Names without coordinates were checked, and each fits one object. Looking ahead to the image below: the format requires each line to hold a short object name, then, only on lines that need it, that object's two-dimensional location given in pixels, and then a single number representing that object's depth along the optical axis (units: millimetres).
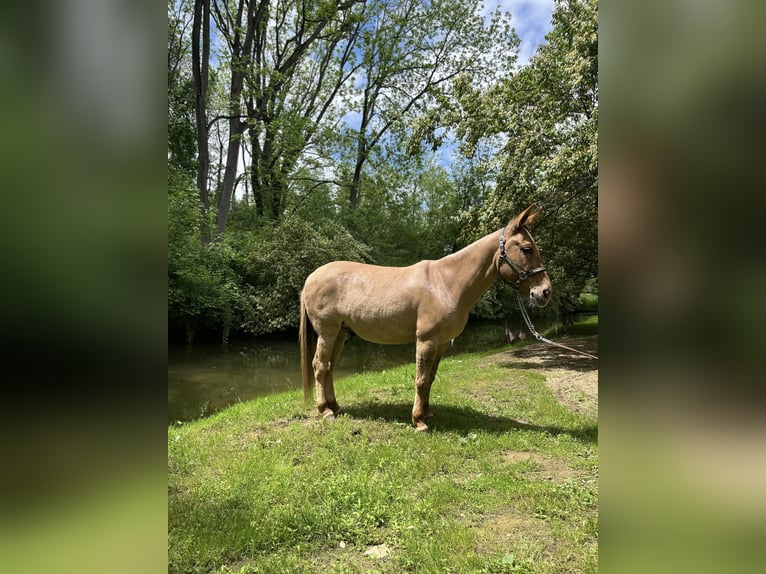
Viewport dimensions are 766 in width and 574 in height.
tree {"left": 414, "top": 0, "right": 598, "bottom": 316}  6090
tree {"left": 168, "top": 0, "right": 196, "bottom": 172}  18969
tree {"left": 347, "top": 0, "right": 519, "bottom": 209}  20391
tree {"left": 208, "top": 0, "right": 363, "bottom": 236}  15672
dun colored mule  4387
